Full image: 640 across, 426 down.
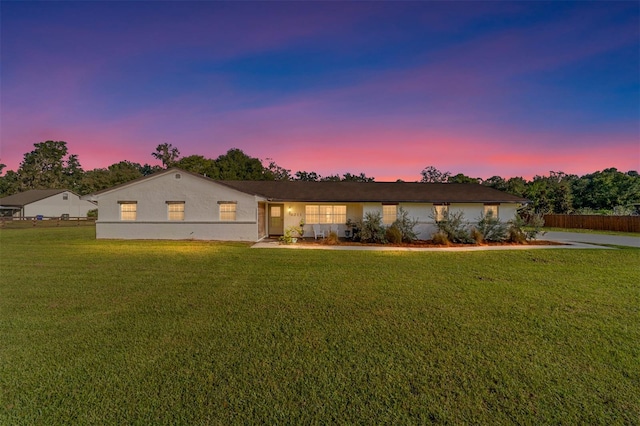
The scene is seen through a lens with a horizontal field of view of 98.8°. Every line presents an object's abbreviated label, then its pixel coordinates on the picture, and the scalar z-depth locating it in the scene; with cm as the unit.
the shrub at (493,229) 1592
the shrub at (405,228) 1587
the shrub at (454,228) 1539
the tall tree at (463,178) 4572
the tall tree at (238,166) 4050
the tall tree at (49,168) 6319
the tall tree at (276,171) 4806
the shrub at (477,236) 1523
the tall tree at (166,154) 6200
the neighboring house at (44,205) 4322
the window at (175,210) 1642
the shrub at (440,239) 1489
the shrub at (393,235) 1528
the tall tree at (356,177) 5365
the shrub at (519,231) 1552
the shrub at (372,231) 1540
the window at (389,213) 1733
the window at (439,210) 1745
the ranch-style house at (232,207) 1620
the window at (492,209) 1747
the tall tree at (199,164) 4325
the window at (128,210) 1656
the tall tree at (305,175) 5391
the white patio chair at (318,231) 1746
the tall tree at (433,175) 5938
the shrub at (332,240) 1498
